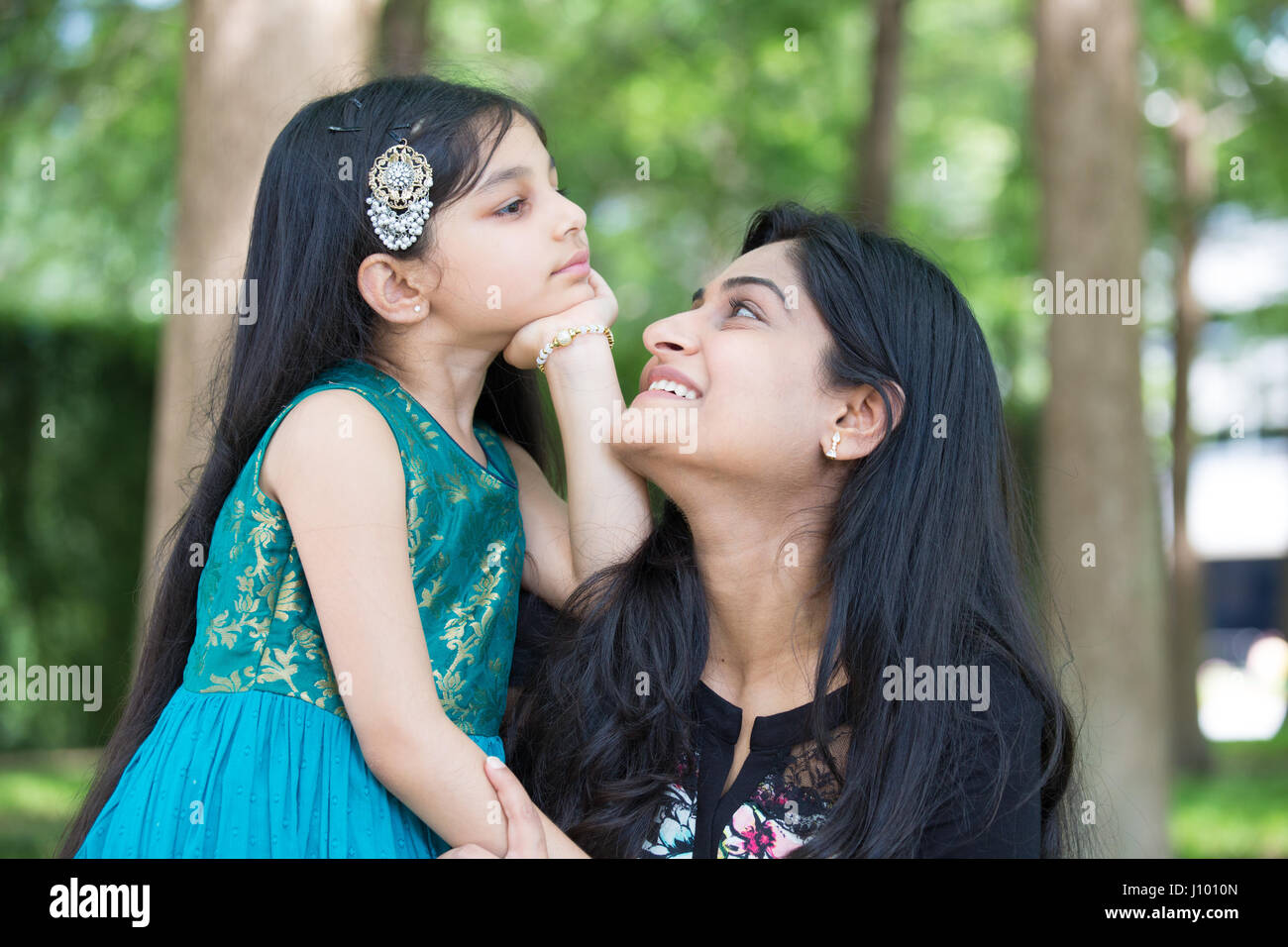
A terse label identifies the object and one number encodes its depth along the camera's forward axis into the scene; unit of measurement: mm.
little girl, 2252
